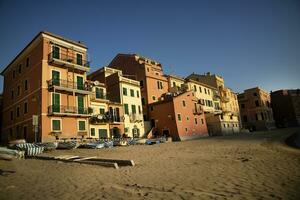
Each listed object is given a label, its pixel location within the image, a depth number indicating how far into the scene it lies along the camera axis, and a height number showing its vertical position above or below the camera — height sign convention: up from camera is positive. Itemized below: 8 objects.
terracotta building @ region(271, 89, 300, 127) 67.56 +5.75
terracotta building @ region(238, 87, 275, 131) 62.97 +5.09
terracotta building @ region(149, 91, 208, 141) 35.44 +2.76
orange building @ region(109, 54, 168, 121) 39.12 +11.52
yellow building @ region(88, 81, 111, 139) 28.52 +3.39
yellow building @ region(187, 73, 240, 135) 45.94 +5.99
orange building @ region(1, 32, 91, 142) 24.36 +6.47
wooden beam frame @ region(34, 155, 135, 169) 11.20 -1.31
